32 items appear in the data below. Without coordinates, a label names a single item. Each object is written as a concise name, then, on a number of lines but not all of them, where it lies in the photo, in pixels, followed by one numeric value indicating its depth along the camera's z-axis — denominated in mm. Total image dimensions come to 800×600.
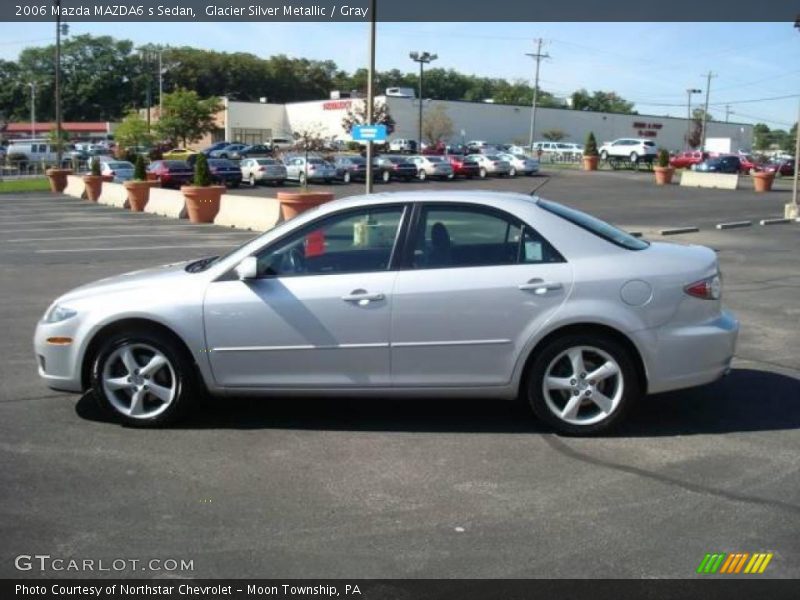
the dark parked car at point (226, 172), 43594
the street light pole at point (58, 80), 41138
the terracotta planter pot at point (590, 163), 57875
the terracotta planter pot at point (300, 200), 17812
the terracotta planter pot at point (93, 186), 35644
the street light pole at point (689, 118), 97888
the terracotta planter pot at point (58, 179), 42250
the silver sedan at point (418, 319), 5273
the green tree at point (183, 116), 73750
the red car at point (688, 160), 64688
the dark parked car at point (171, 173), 40094
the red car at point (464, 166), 50062
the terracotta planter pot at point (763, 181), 40406
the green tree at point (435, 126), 77188
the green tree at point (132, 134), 65750
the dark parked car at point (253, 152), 62059
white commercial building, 80812
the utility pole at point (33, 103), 105125
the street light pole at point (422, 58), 66000
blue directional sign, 13141
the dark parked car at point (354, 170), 45250
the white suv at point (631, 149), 60469
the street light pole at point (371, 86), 13219
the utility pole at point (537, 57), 75500
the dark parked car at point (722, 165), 54156
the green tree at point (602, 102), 155300
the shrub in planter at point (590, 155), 57938
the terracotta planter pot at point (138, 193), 29562
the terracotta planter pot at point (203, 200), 23422
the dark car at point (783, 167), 56316
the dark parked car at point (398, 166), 45906
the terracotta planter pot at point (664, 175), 44750
